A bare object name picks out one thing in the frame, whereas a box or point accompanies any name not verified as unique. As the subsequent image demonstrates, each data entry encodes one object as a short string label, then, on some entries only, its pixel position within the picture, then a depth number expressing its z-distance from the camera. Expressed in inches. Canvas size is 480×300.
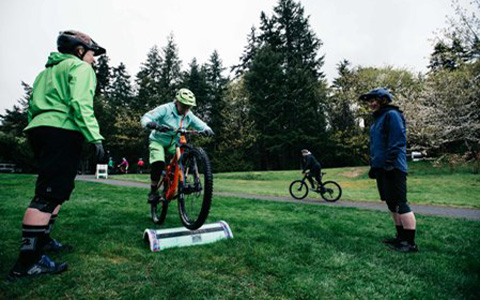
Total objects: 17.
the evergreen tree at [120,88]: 1670.8
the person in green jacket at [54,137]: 96.7
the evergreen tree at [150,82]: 1371.8
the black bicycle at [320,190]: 421.7
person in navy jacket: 150.9
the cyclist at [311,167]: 430.0
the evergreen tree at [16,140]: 1248.8
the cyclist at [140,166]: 1127.9
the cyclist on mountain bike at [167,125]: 167.6
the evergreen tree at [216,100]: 1433.3
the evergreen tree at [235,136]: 1365.7
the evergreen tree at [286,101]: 1378.0
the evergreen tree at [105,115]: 1413.6
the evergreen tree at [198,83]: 1413.6
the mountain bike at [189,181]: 129.7
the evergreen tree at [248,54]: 1648.6
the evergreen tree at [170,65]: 1474.3
